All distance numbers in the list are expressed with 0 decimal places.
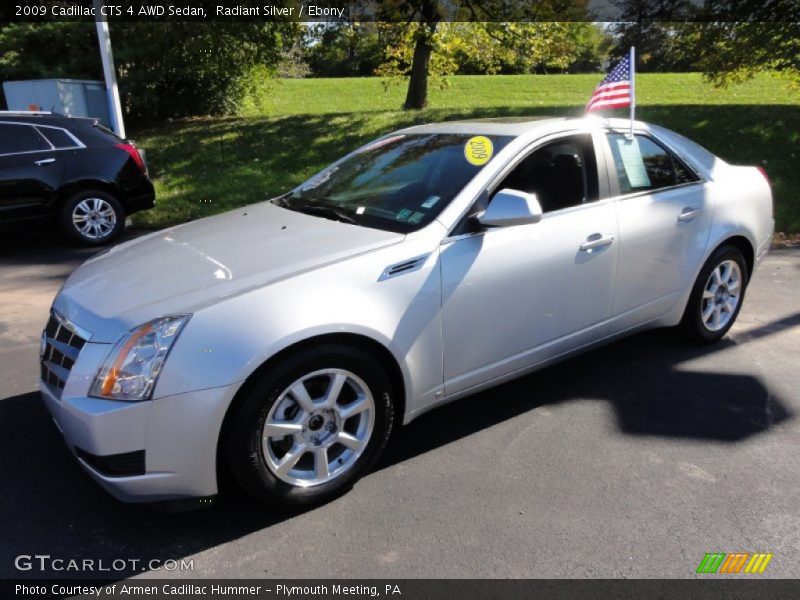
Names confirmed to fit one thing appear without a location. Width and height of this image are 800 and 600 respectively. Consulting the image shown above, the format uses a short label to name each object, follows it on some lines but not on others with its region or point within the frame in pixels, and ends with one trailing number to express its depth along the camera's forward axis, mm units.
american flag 4508
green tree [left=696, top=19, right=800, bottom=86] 11969
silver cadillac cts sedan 2426
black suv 7203
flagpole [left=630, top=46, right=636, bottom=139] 4246
